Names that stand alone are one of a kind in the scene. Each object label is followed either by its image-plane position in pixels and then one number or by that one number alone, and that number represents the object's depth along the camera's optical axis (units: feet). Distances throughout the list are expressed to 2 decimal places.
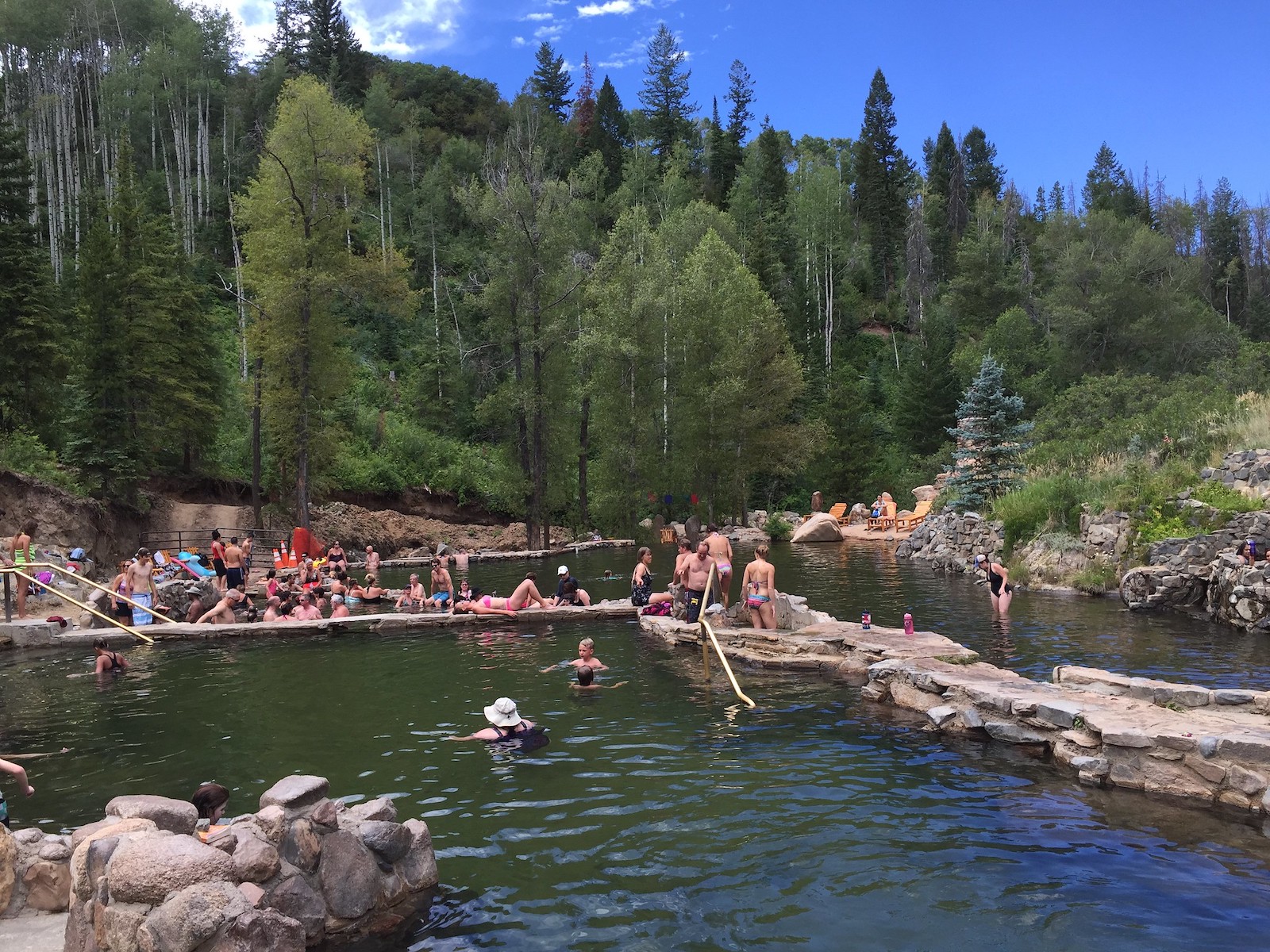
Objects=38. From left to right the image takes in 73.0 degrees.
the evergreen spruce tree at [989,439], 90.79
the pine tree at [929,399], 146.10
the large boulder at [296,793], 19.10
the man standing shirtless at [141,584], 57.77
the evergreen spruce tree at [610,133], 230.27
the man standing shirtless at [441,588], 62.08
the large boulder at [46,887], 18.44
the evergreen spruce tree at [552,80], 269.03
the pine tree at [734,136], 237.45
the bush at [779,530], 125.80
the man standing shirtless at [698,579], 51.42
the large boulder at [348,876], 18.51
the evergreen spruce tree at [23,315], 81.76
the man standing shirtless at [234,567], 66.59
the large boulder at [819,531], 118.01
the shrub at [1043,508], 72.49
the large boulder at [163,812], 18.83
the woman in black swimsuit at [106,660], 44.86
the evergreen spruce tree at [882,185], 233.14
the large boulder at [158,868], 15.67
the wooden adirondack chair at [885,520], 124.47
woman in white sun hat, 31.30
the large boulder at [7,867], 18.06
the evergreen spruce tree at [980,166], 284.61
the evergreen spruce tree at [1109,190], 243.81
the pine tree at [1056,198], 305.32
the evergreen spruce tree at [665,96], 244.42
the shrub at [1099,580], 62.69
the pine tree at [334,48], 233.76
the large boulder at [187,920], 14.97
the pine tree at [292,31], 237.04
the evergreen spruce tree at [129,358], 87.25
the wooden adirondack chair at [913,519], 119.14
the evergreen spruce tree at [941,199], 235.20
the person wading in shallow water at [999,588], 57.16
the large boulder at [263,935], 15.51
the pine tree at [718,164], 233.96
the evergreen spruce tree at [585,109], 253.03
